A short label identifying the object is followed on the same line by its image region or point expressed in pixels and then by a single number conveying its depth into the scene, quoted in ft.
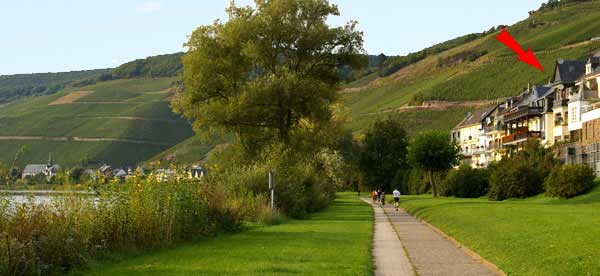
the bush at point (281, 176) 130.62
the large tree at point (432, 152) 280.51
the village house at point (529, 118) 284.08
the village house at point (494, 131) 355.05
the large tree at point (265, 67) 154.10
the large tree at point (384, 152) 385.70
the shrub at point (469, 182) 259.80
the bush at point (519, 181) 205.46
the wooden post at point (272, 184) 122.83
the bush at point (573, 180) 171.94
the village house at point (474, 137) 398.23
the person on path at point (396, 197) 195.11
